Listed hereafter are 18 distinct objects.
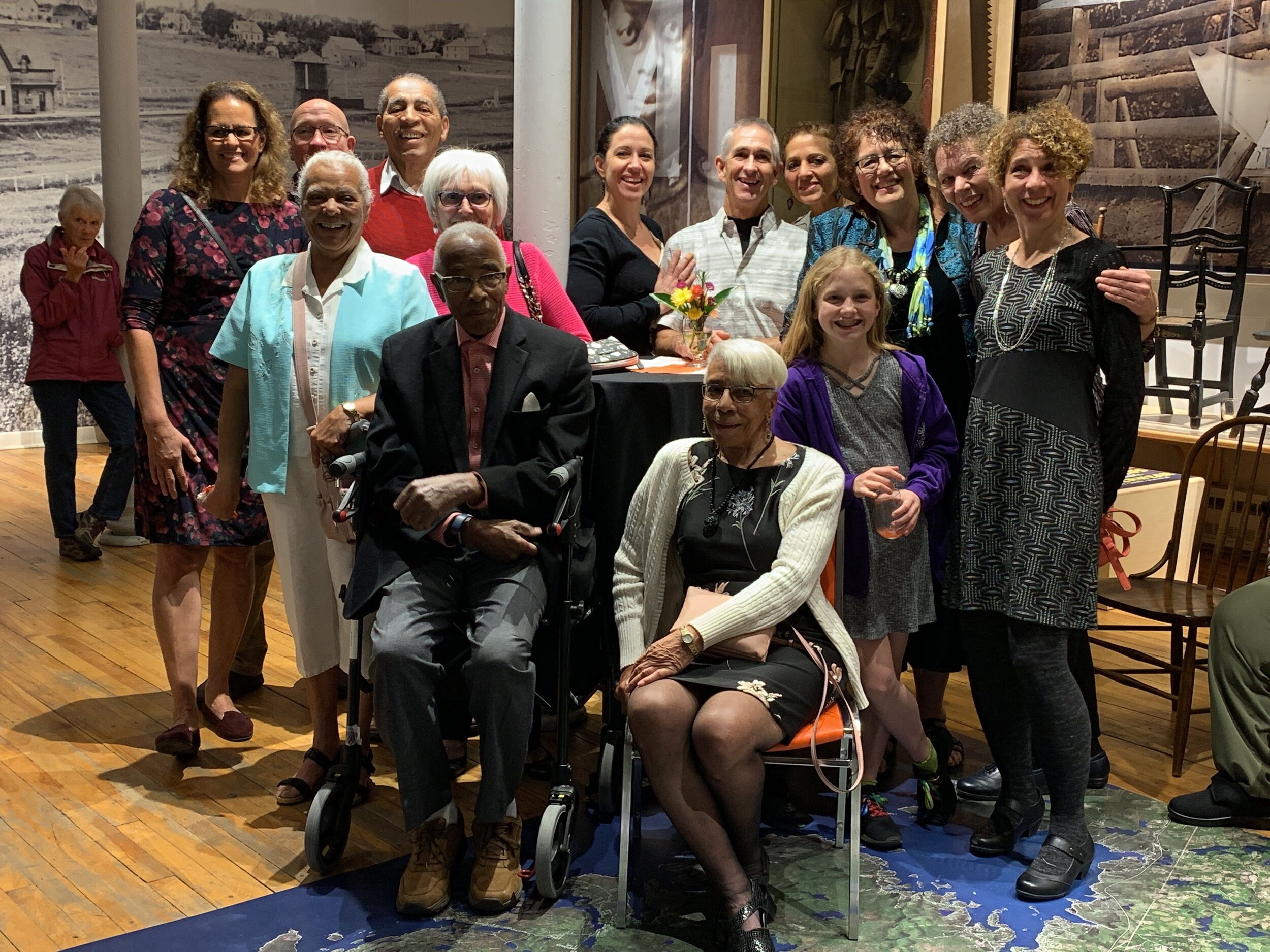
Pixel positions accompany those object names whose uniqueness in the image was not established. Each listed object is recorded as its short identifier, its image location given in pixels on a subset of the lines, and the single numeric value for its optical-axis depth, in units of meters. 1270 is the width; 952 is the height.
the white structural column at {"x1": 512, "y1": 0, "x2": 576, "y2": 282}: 3.98
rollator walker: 2.98
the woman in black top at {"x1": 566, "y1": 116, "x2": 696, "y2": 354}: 3.98
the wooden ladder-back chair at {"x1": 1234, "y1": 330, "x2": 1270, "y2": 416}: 5.82
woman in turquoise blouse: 3.21
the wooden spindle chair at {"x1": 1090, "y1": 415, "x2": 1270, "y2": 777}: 3.83
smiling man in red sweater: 4.03
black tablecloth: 3.45
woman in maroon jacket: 6.43
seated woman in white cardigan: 2.78
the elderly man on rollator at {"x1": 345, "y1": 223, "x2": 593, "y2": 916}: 2.92
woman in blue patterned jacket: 3.44
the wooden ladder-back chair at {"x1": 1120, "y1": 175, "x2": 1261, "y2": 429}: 6.04
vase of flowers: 3.65
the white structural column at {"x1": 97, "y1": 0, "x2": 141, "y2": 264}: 6.21
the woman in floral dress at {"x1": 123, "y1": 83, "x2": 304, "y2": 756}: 3.70
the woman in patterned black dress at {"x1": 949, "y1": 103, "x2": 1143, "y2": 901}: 3.00
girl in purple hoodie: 3.22
